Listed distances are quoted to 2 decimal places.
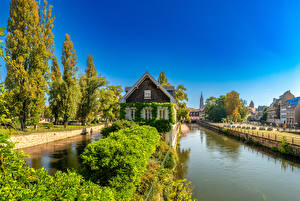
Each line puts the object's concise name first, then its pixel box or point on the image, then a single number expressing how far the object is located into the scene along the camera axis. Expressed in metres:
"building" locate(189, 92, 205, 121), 145.19
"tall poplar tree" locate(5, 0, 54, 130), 24.00
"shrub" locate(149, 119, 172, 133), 20.27
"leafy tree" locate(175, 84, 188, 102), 40.84
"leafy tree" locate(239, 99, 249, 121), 79.12
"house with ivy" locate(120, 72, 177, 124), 22.36
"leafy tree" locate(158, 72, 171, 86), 49.89
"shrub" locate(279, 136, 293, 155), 20.96
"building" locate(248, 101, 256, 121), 138.02
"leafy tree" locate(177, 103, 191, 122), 42.47
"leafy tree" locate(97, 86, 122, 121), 48.01
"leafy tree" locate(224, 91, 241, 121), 73.94
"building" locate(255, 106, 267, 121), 137.00
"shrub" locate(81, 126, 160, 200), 5.66
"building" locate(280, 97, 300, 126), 66.12
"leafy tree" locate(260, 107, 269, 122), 98.80
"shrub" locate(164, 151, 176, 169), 13.14
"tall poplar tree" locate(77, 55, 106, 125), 43.03
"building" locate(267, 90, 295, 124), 79.10
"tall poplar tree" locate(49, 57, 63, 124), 34.22
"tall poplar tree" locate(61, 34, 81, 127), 34.59
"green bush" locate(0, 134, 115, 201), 2.82
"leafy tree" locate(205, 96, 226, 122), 81.99
